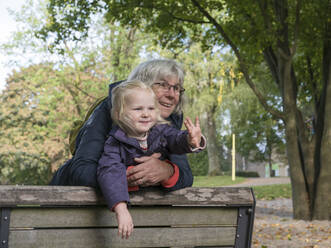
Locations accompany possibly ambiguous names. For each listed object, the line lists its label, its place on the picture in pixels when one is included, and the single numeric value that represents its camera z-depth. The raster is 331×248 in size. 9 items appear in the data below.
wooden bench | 2.07
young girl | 2.21
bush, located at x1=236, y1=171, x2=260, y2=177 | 42.47
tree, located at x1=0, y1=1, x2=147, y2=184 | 23.12
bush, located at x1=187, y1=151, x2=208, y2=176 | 40.69
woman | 2.35
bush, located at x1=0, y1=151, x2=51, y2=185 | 26.14
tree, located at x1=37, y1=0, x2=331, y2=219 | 9.84
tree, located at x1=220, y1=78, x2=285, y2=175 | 26.19
